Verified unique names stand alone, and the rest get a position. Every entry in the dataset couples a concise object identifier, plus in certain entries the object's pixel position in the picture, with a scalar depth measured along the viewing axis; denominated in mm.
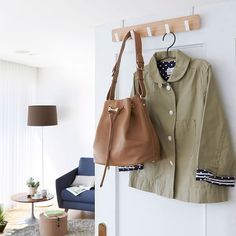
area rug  3533
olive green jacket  852
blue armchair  3906
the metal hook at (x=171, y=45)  948
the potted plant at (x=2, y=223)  3580
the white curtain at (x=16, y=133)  4383
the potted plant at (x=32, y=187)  4016
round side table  3795
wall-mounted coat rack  902
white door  875
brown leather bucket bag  861
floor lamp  4236
